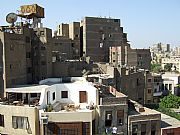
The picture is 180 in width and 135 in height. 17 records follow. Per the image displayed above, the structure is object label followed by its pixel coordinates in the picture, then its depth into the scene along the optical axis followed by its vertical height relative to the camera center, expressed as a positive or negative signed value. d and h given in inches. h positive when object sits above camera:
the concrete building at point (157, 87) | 2005.4 -246.8
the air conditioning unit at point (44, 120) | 948.0 -229.3
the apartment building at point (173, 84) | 2199.8 -239.2
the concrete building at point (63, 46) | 1878.7 +55.8
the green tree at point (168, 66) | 4069.9 -188.3
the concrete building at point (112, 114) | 1034.1 -229.7
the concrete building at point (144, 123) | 1077.8 -275.8
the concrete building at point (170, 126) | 1135.0 -311.3
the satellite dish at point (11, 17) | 1357.0 +182.4
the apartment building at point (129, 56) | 2070.4 -14.9
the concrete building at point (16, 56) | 1186.0 -9.6
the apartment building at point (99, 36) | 2060.8 +144.0
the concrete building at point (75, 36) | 2027.6 +132.7
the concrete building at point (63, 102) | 973.8 -199.7
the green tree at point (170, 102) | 1801.2 -317.5
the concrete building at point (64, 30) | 2124.4 +188.0
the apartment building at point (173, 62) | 4182.6 -125.5
